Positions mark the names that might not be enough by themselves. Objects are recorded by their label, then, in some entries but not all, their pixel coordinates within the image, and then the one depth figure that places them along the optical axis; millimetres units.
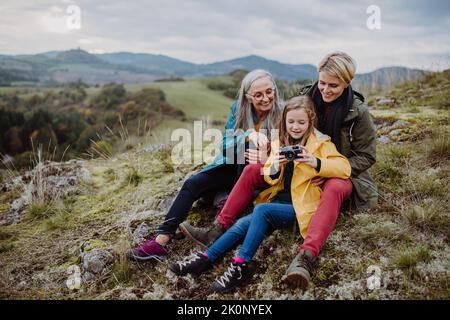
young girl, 3008
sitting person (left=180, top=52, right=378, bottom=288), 3049
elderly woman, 3551
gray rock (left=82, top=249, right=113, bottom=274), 3533
